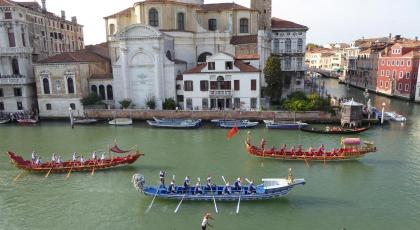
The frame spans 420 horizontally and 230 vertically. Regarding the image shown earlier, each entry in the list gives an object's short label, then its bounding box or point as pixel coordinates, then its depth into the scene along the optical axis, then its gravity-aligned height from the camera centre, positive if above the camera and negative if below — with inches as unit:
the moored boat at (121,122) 1323.8 -152.4
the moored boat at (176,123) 1257.4 -155.4
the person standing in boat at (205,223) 540.4 -220.1
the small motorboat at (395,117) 1279.5 -156.7
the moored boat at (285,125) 1205.6 -164.1
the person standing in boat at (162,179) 680.2 -191.1
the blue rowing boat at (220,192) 653.3 -210.5
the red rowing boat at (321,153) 849.5 -186.1
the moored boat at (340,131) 1112.2 -174.2
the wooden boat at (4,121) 1389.5 -144.1
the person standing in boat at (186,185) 663.8 -198.0
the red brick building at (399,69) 1717.5 +24.5
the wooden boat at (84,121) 1360.7 -149.4
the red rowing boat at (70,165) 821.2 -191.7
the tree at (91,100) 1421.0 -71.2
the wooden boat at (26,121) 1375.5 -146.0
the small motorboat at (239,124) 1237.1 -161.1
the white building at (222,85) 1337.4 -22.9
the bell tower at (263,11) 1757.3 +332.4
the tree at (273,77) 1402.6 +1.3
